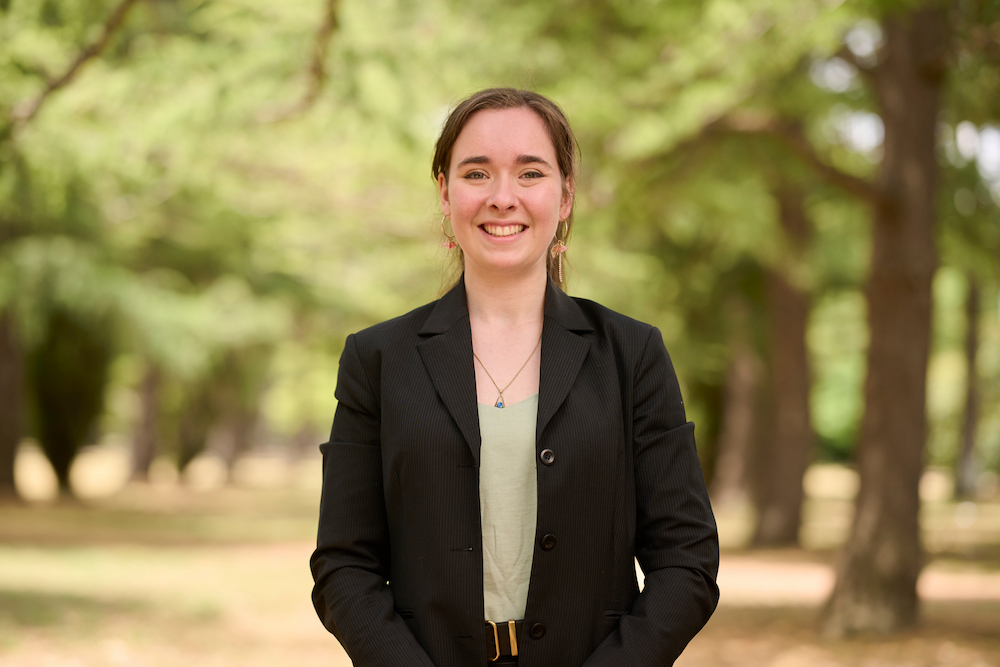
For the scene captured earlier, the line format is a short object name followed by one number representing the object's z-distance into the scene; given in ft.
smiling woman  7.06
